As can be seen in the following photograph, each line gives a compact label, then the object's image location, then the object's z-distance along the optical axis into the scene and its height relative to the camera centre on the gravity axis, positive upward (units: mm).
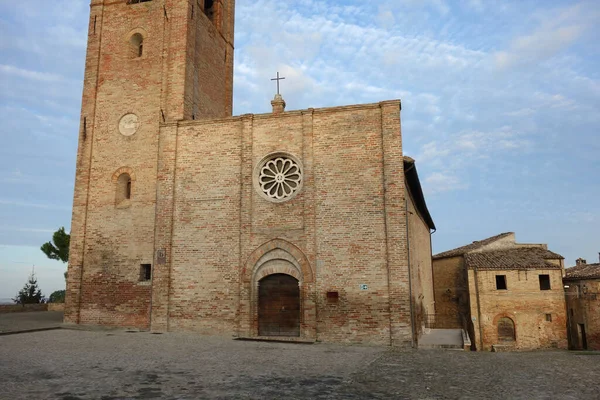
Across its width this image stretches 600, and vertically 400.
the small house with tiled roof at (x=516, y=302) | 23984 -787
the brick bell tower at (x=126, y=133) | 15281 +5571
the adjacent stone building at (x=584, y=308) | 23384 -1123
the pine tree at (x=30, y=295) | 28144 -267
